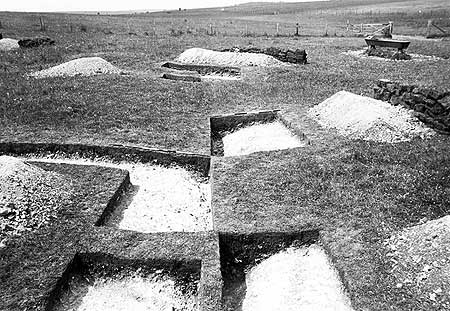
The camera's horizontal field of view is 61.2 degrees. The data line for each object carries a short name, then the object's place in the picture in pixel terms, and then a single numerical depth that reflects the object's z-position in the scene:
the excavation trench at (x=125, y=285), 6.63
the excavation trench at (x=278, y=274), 6.60
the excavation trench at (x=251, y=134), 12.91
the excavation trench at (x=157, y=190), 9.10
